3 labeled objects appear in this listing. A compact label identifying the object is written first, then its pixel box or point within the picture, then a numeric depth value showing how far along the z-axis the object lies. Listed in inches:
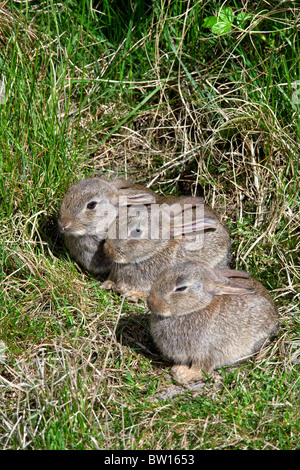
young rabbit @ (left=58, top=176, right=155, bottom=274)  213.0
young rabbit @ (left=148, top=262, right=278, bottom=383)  184.2
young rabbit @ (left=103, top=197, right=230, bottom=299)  212.4
